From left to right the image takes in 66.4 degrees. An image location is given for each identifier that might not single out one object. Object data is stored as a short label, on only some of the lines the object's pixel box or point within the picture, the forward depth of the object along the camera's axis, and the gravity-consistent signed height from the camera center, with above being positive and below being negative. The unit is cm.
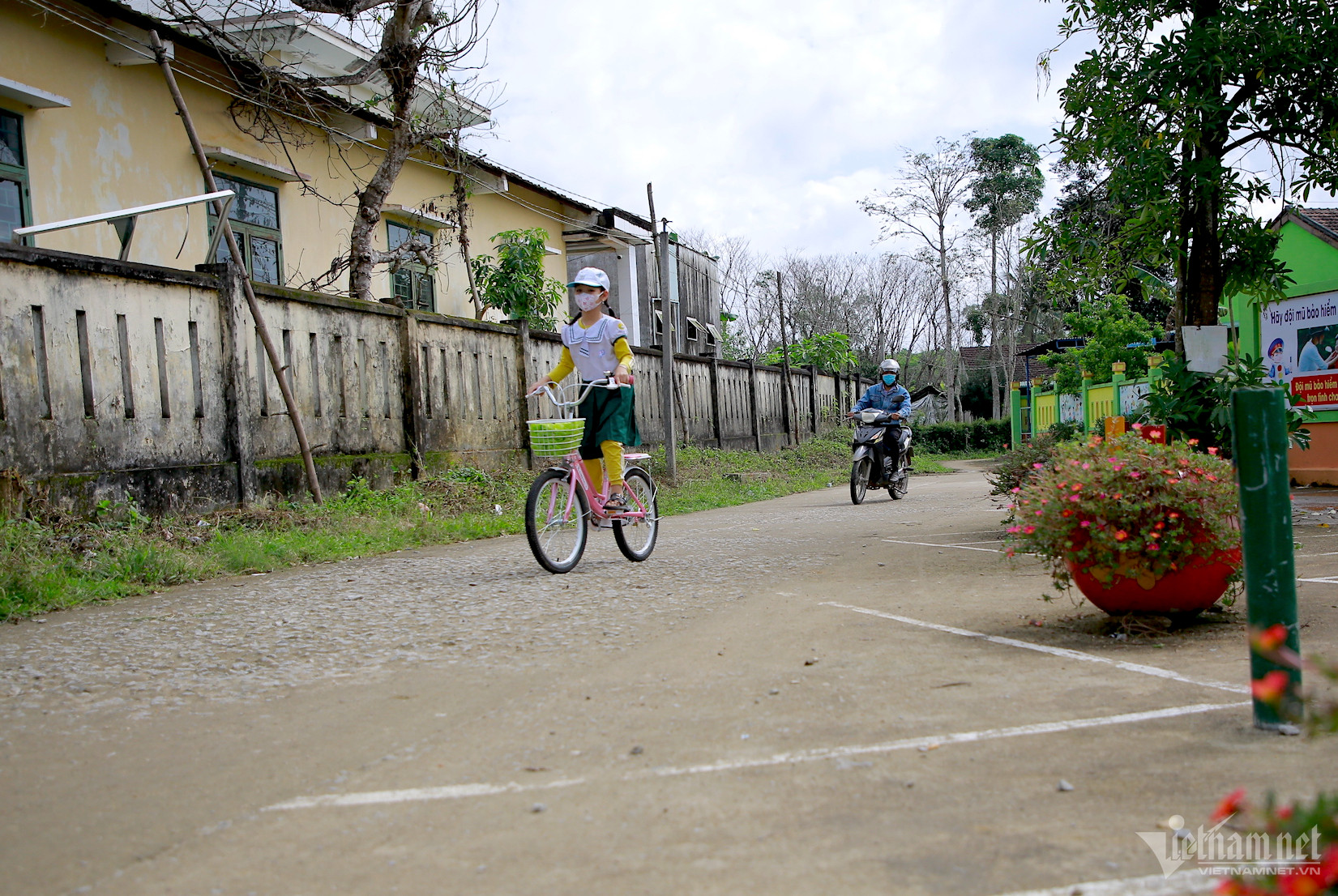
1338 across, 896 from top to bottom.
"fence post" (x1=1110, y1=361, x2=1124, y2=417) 1785 -9
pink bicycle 671 -57
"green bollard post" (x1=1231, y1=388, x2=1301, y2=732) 320 -42
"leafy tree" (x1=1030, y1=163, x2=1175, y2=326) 859 +115
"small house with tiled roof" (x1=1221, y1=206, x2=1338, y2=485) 1352 +62
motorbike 1335 -69
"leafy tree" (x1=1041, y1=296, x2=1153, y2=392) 2286 +115
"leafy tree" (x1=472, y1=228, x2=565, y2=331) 1812 +259
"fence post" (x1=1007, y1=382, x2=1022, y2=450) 2912 -42
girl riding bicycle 727 +31
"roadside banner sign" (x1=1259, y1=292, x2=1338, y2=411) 1358 +44
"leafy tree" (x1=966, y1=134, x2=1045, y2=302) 4575 +974
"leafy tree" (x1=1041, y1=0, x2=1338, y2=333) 730 +199
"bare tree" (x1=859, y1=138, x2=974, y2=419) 4681 +890
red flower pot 454 -91
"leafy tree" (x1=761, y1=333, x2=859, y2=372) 3691 +195
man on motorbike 1371 +5
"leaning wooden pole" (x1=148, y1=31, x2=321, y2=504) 920 +107
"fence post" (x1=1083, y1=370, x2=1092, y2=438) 1984 -33
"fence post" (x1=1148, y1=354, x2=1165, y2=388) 1363 +28
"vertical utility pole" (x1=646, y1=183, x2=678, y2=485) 1591 +88
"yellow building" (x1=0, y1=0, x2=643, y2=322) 1105 +376
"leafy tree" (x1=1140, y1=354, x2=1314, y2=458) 728 -14
